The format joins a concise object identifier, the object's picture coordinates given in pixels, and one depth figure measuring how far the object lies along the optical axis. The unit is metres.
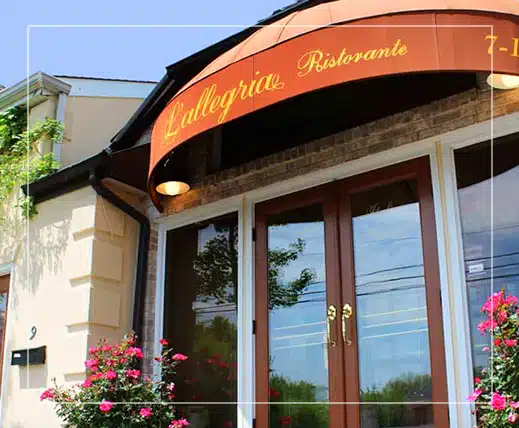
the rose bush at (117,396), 4.89
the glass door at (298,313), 4.73
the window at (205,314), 5.35
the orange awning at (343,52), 3.51
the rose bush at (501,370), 3.37
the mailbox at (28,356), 5.80
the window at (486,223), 4.15
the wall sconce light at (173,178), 5.66
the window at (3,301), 6.51
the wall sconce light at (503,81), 4.06
